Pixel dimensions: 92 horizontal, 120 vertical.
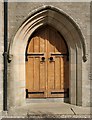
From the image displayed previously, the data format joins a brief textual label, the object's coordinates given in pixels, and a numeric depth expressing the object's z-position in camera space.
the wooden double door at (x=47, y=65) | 7.22
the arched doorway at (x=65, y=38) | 6.64
